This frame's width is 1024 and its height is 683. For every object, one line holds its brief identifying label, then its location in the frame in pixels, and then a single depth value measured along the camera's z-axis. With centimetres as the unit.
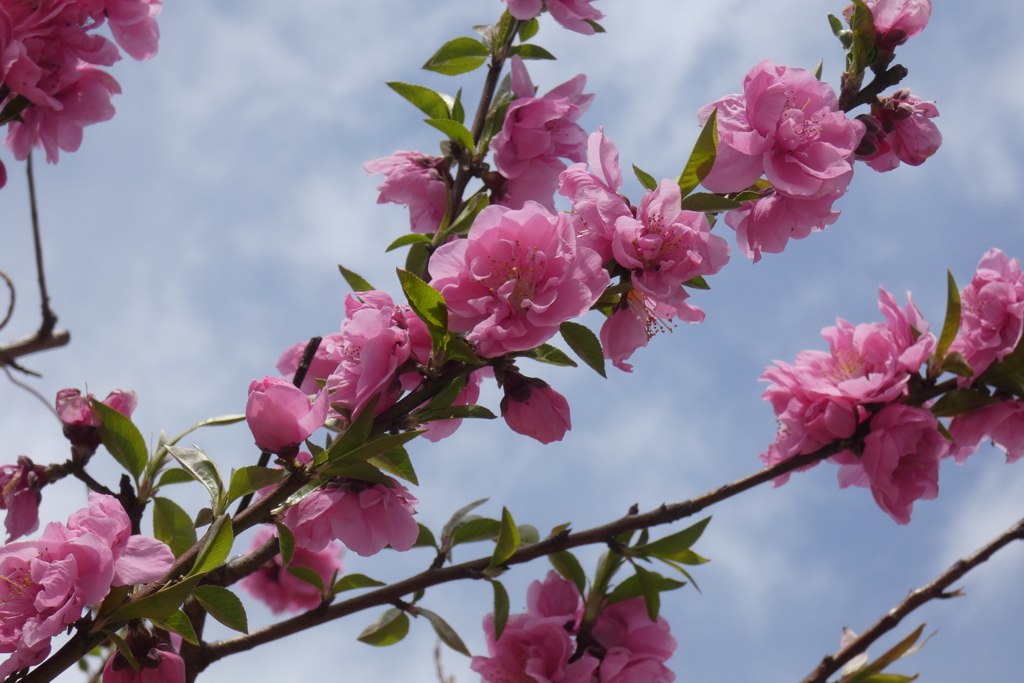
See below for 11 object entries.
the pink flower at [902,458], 66
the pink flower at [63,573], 57
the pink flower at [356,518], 60
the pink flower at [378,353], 58
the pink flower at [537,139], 69
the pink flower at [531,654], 68
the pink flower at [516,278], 57
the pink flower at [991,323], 67
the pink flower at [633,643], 67
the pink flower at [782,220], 63
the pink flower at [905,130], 66
